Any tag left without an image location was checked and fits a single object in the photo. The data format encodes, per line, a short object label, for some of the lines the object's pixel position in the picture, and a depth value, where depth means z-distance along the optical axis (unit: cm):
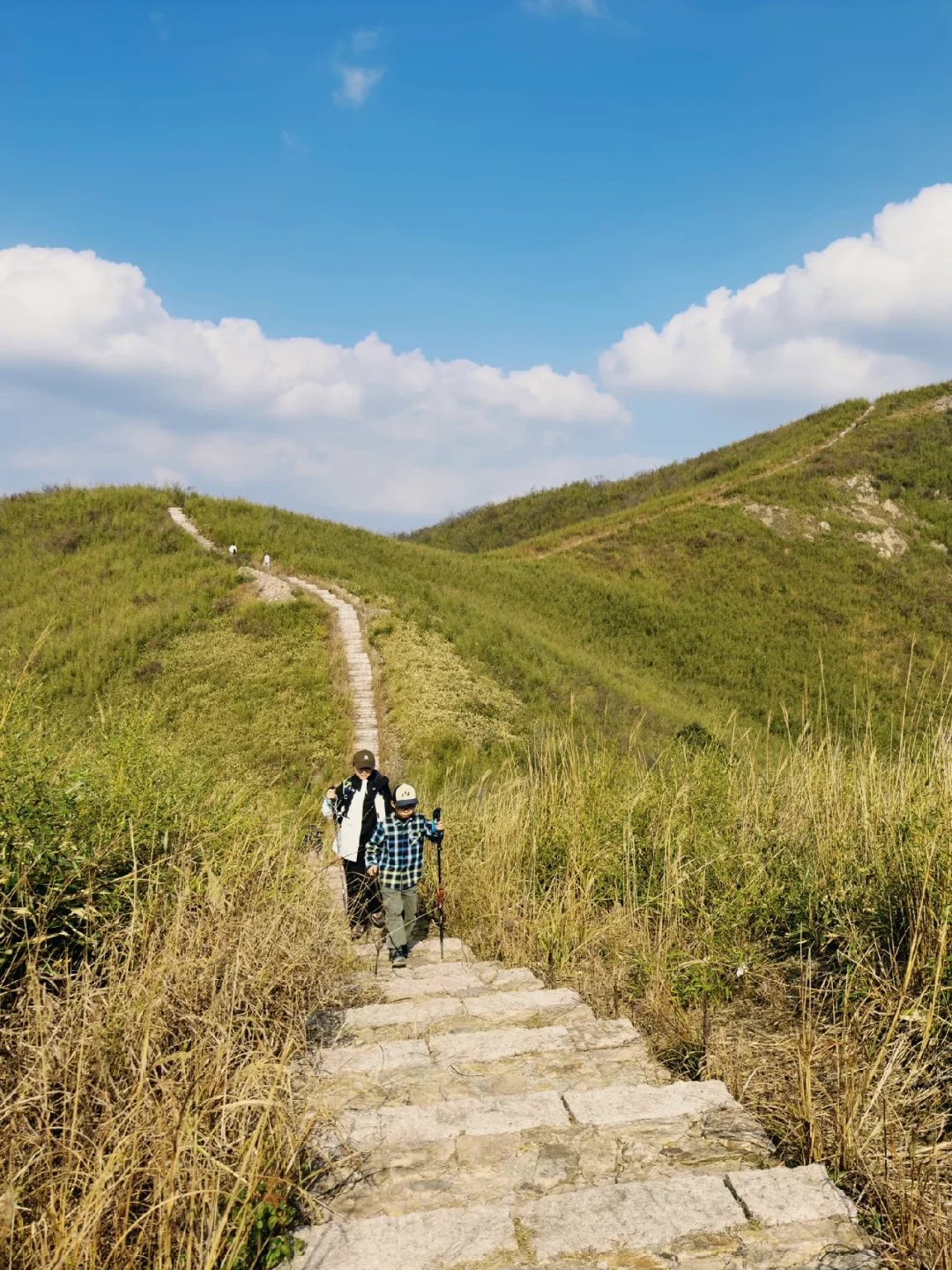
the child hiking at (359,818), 704
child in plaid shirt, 629
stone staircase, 218
